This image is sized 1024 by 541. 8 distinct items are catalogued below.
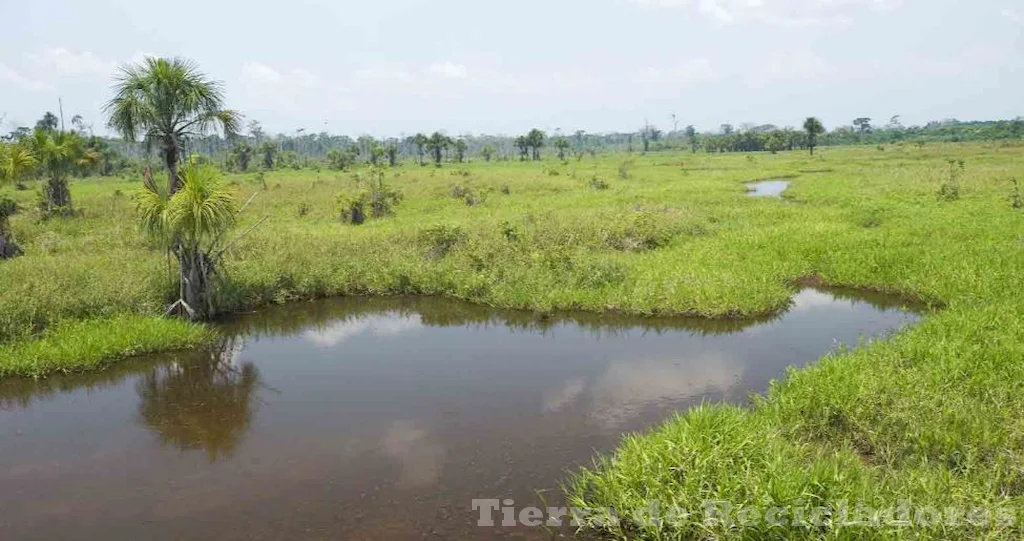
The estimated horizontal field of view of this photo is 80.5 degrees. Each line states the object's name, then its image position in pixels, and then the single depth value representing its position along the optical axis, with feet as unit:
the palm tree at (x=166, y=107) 44.34
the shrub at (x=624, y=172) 161.75
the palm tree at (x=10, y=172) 60.75
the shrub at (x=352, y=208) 87.61
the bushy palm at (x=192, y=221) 43.68
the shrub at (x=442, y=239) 64.23
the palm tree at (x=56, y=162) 85.40
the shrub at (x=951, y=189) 90.38
